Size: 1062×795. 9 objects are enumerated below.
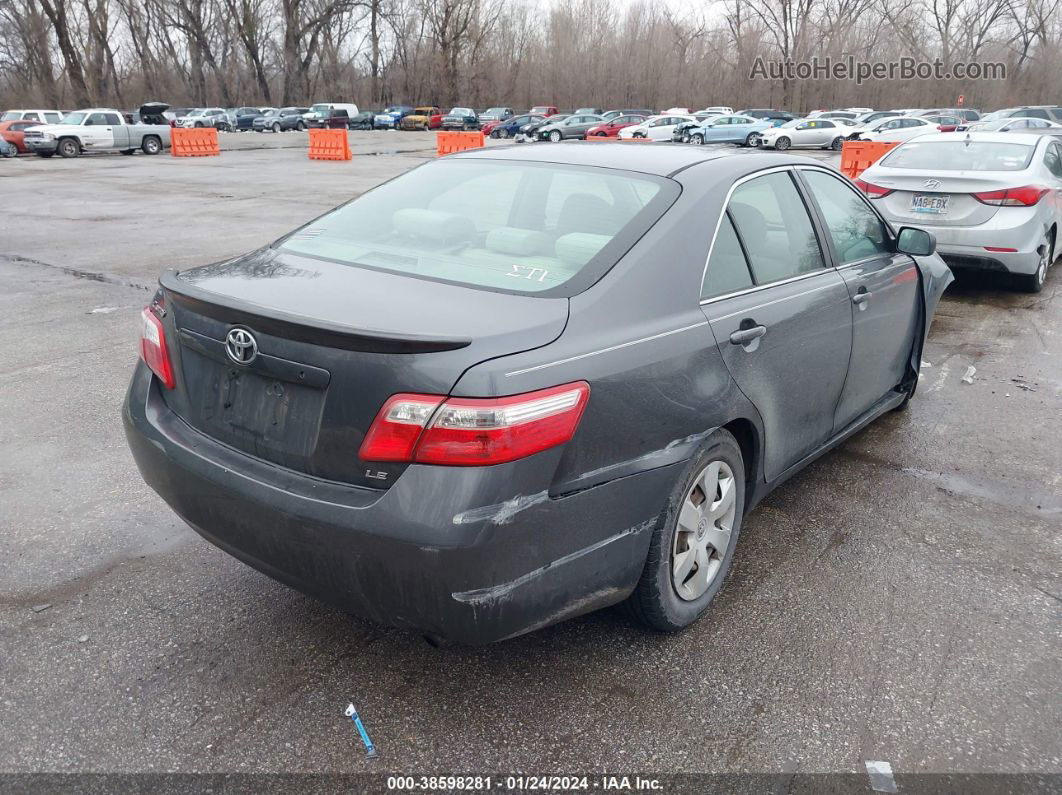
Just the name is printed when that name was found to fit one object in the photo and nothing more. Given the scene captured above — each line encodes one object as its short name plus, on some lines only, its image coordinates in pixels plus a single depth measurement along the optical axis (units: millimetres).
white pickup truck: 29953
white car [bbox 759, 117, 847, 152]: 34938
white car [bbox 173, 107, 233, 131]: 51969
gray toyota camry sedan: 2209
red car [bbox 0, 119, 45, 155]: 30297
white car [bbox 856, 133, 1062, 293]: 7750
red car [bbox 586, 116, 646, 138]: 43241
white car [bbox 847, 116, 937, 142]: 32906
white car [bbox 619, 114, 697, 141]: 40969
